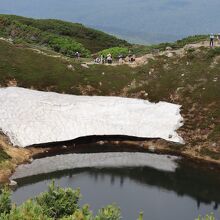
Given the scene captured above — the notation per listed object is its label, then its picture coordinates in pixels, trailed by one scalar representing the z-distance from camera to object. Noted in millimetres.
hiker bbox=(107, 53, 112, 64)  112750
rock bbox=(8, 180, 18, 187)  69862
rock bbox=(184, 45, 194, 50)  110231
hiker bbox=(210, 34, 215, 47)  110650
